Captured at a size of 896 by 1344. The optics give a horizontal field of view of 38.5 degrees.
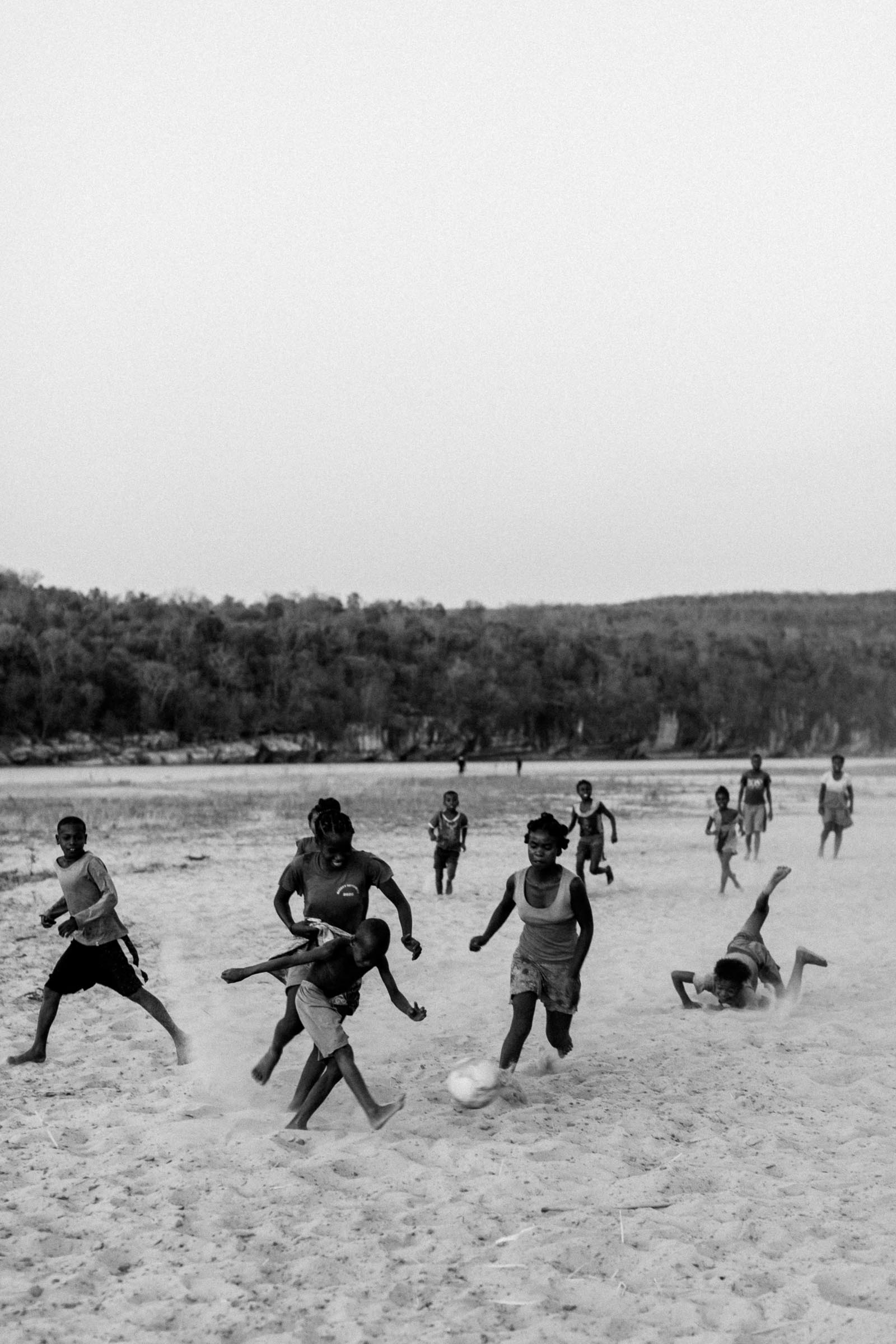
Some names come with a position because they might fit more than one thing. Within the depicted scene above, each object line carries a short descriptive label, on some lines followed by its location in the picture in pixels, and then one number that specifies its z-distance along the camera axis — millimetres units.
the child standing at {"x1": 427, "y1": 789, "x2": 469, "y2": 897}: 15109
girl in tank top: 7309
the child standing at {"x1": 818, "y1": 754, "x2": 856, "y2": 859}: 19422
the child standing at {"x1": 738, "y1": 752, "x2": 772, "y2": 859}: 19109
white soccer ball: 6973
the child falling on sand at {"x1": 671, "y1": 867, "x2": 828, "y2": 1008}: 9328
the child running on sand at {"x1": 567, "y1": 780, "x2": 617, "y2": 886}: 15484
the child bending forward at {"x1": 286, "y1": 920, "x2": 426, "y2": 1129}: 6426
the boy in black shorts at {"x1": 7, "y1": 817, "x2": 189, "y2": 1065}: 7695
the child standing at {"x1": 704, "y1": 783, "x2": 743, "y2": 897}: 16016
